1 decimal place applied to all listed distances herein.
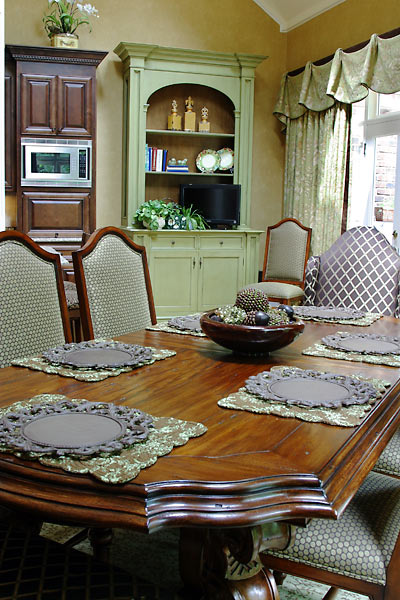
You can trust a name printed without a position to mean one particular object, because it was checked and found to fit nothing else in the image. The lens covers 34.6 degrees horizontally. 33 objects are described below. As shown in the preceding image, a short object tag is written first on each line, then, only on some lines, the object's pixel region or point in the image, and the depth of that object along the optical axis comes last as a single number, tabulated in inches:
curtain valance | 193.2
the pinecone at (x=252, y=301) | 73.1
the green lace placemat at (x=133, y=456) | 37.7
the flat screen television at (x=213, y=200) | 244.2
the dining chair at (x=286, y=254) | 217.6
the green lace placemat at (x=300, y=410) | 49.7
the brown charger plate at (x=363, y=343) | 75.1
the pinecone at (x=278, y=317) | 73.4
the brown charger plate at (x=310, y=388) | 53.7
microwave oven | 213.9
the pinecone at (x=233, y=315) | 72.1
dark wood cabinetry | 211.8
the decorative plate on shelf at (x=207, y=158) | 251.3
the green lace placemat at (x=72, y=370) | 60.6
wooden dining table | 36.4
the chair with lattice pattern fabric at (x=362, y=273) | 130.7
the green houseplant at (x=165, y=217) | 226.7
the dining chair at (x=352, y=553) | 50.9
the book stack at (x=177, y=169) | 243.8
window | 205.2
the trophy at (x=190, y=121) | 245.6
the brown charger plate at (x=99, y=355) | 64.7
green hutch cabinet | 231.3
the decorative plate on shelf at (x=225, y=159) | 250.7
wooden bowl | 68.5
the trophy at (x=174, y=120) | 244.8
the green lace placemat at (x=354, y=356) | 70.5
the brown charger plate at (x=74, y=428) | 40.7
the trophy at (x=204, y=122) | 247.9
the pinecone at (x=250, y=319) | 71.6
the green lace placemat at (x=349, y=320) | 94.4
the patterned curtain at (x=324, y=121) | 197.3
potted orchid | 216.1
